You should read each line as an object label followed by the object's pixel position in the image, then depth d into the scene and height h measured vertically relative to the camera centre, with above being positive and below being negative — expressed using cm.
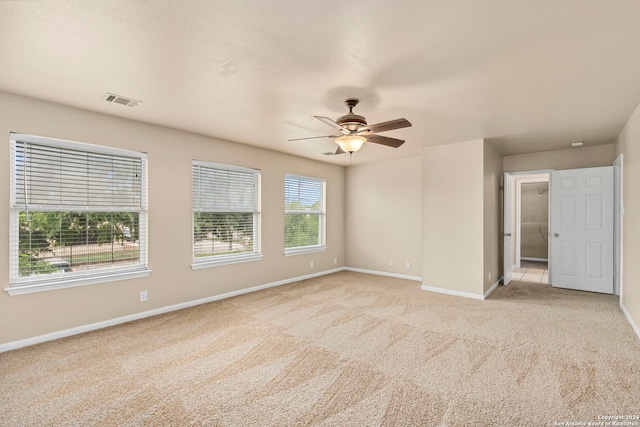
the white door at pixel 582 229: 506 -27
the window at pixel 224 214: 459 -1
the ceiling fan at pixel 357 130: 284 +81
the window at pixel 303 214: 605 -2
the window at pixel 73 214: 310 -1
